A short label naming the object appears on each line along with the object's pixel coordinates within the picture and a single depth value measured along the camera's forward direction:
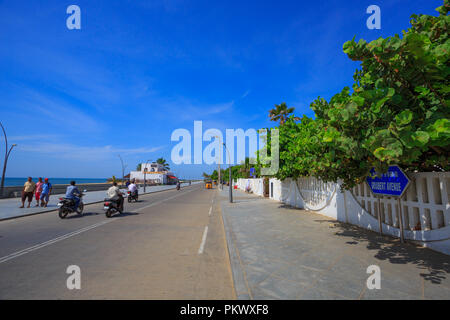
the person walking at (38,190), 14.42
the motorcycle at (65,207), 10.50
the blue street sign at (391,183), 5.70
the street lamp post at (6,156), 19.86
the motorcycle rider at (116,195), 11.16
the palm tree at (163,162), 122.44
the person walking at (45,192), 14.33
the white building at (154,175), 101.41
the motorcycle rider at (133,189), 18.55
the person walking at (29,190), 13.61
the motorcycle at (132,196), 18.45
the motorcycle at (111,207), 10.73
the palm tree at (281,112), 30.19
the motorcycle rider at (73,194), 10.83
